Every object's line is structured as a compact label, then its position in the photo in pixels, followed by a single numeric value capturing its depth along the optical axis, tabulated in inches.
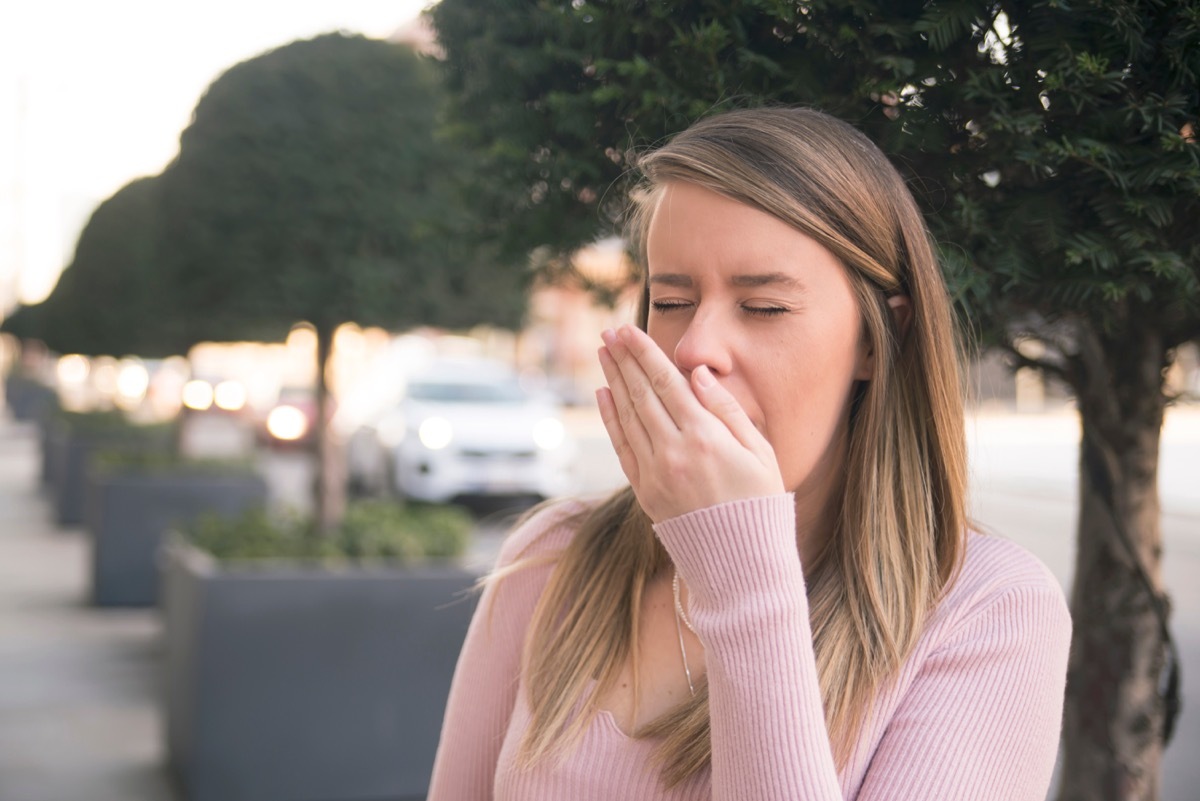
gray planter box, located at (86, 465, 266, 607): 340.5
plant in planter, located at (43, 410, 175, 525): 507.8
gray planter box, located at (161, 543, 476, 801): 175.9
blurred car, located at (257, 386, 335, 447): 930.1
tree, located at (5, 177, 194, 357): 509.0
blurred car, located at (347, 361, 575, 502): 533.0
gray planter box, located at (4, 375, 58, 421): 1271.9
